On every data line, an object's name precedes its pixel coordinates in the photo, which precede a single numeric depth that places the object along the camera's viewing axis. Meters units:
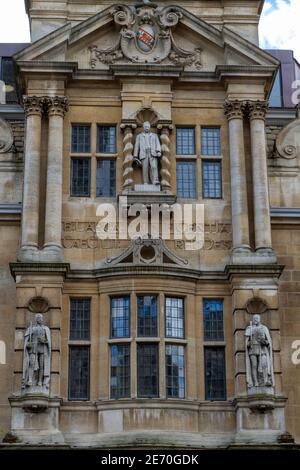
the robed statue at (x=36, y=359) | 23.89
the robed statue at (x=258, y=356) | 24.12
